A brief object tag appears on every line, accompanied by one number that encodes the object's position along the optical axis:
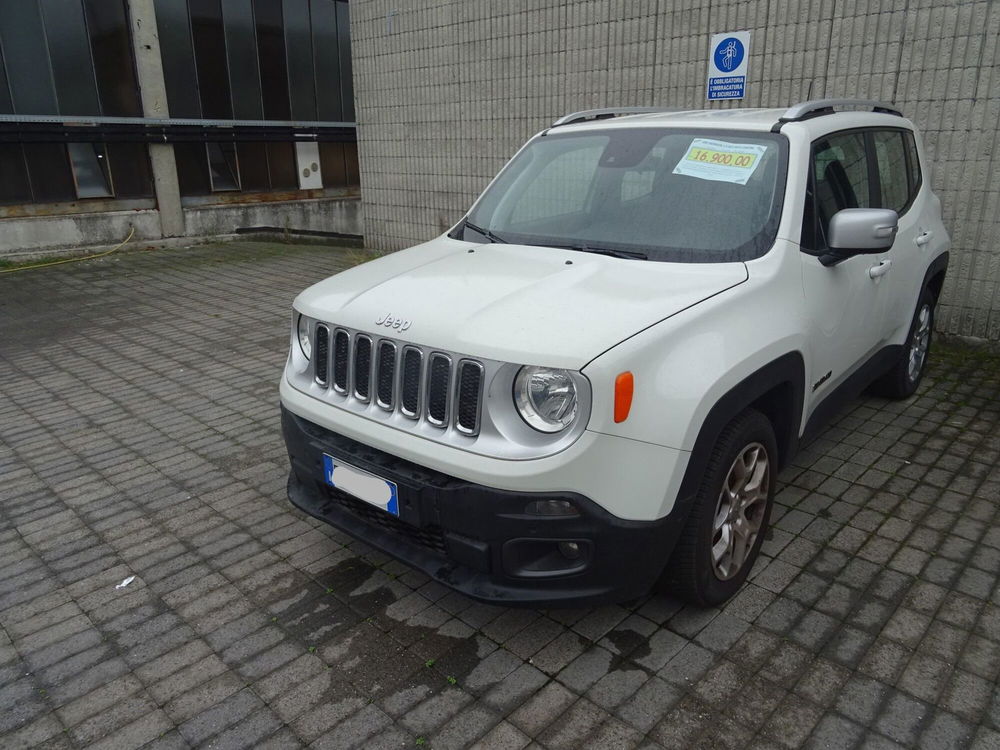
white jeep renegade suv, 2.46
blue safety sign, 6.80
